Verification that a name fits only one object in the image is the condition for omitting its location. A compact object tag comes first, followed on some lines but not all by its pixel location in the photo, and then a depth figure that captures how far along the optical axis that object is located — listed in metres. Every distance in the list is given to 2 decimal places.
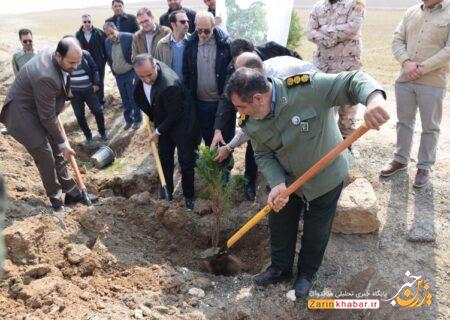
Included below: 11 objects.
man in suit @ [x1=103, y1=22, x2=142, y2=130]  7.24
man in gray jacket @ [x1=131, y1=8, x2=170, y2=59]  6.24
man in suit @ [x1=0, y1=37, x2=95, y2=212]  4.26
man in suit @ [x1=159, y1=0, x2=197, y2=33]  6.78
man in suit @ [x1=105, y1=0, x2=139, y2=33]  7.96
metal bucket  6.83
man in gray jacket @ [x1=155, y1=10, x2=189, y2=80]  5.33
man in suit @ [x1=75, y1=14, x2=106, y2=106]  7.77
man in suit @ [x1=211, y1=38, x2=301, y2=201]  4.25
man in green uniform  2.77
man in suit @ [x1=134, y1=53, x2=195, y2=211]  4.60
